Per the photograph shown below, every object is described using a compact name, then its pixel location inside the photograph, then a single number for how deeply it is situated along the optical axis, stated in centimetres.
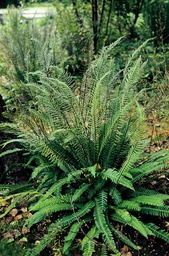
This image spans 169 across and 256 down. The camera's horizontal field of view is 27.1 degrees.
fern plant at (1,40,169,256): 279
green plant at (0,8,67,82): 559
